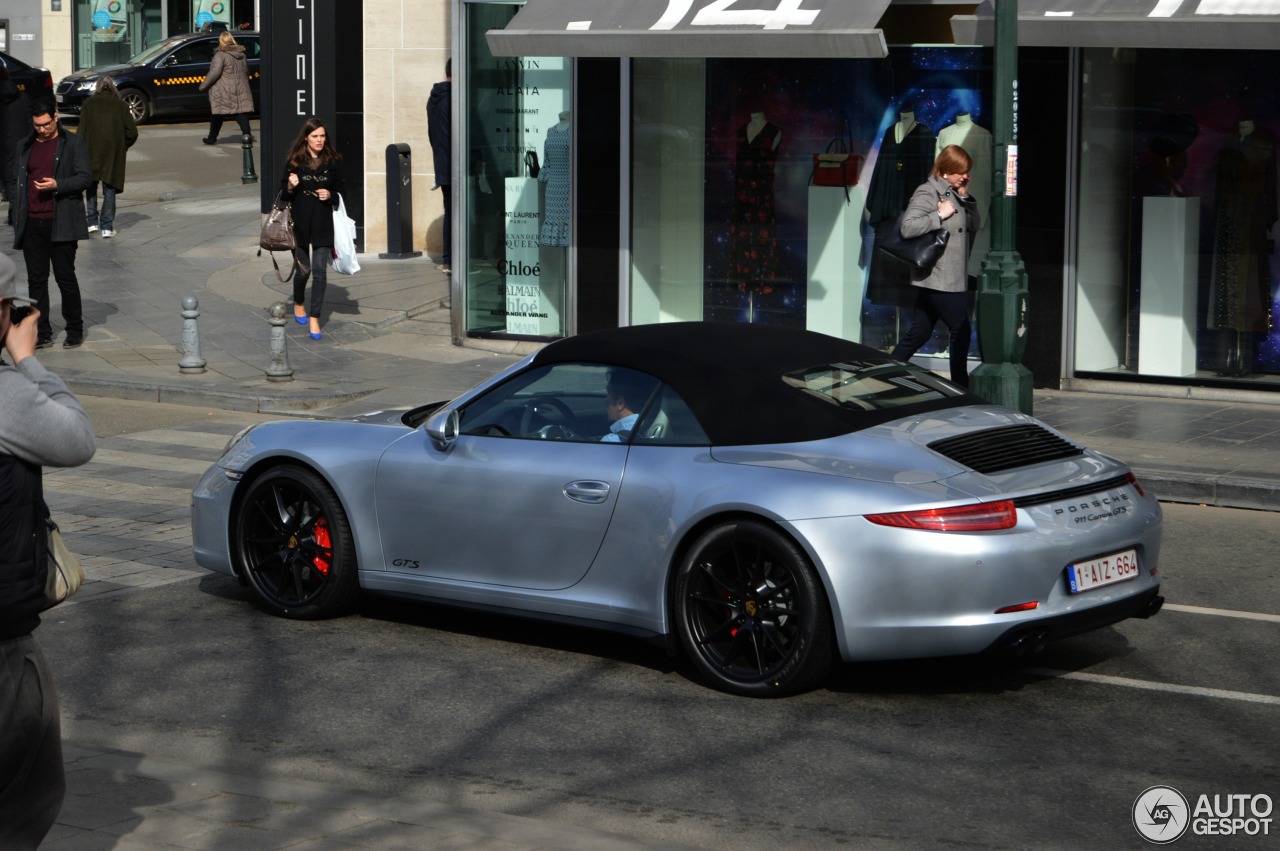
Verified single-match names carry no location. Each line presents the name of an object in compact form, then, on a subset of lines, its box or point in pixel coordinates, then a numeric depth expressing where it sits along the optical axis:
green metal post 11.81
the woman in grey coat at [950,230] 12.52
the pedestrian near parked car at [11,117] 21.92
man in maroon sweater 15.46
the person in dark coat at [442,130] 19.72
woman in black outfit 16.44
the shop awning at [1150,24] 12.54
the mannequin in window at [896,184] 15.02
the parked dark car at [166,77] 33.19
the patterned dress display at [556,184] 16.52
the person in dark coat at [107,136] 22.02
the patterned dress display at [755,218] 15.87
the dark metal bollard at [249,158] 26.98
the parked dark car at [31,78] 29.03
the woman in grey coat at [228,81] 28.64
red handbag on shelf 15.42
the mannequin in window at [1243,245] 13.92
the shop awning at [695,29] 13.78
